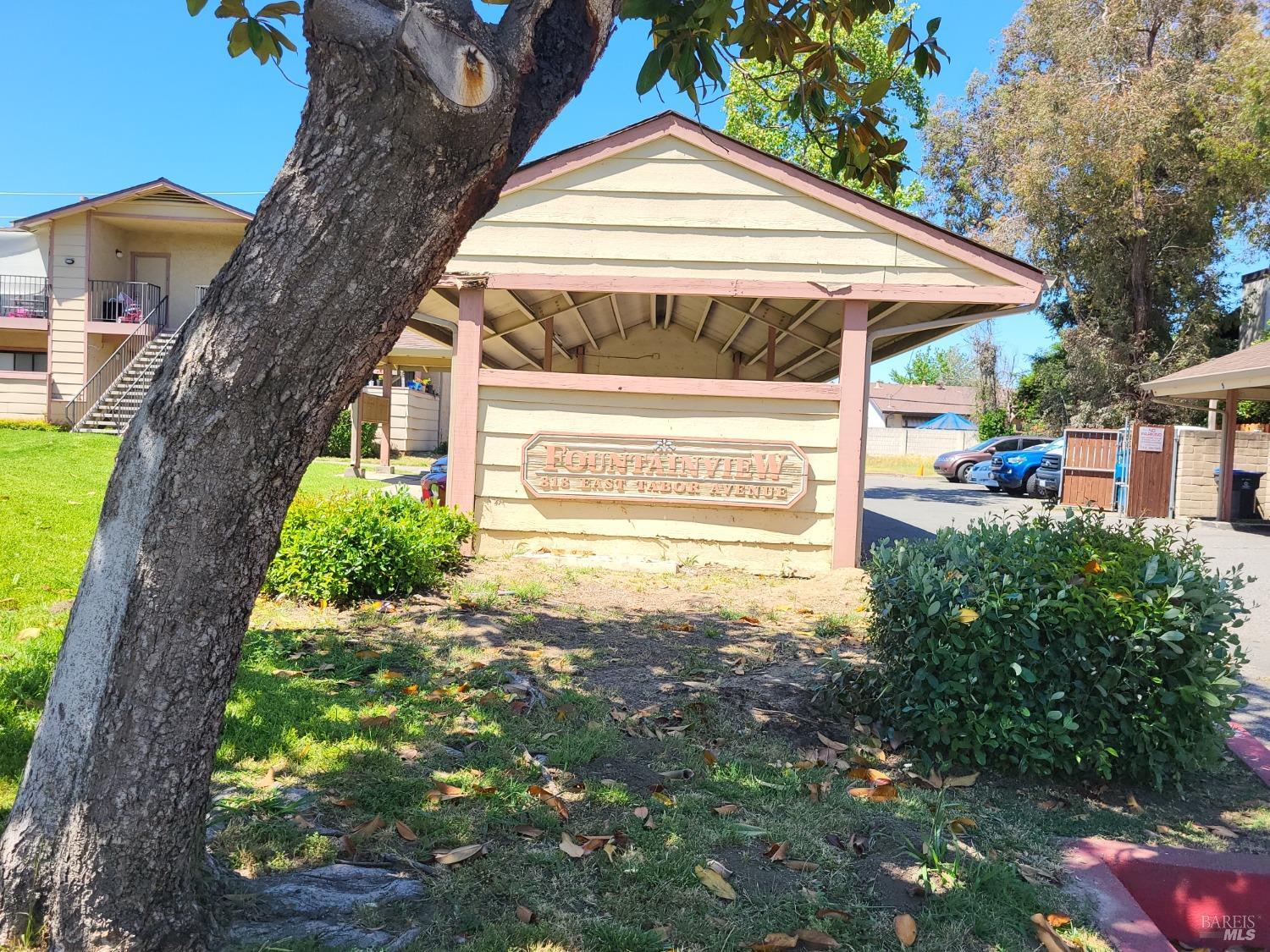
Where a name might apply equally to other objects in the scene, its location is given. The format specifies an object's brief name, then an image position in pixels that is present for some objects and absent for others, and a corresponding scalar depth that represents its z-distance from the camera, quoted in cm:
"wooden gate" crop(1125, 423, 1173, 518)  1806
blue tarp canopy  5150
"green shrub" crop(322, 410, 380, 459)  2638
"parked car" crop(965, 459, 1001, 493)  2585
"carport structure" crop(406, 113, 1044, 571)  843
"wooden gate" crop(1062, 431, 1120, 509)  1925
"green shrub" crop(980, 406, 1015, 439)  3791
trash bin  1761
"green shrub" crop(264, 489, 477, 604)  645
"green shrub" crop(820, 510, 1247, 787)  377
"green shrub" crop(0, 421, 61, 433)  2009
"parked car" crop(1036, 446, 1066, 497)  2205
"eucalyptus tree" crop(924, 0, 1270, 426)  2531
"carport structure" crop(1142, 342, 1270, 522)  1535
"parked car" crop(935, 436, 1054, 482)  2909
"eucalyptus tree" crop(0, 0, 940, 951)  210
